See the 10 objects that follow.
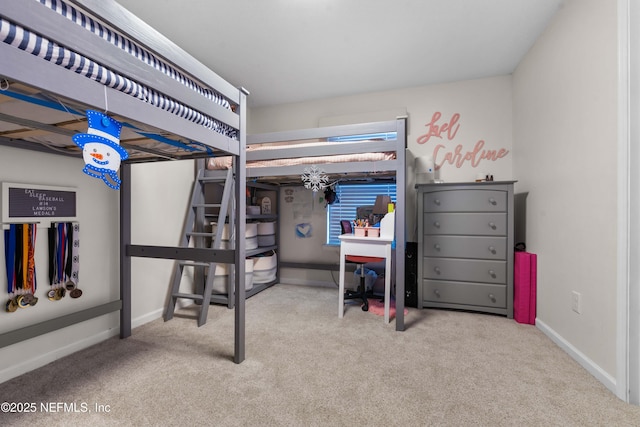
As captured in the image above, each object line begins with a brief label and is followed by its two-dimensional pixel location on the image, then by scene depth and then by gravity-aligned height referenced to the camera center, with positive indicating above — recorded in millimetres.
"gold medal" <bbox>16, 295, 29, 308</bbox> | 1685 -537
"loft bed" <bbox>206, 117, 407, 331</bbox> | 2377 +487
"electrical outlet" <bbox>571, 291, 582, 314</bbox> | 1896 -596
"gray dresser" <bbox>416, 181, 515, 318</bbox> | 2674 -327
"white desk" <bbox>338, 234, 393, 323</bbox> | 2480 -336
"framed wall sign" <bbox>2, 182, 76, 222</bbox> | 1652 +40
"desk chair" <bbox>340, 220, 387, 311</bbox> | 2855 -590
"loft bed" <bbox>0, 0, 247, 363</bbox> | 846 +427
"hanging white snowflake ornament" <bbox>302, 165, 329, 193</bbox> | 2572 +321
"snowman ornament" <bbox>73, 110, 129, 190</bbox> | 1023 +230
